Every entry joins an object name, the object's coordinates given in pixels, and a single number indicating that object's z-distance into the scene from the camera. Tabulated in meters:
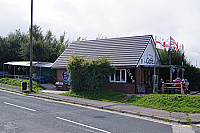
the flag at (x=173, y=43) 21.14
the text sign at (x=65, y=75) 24.63
